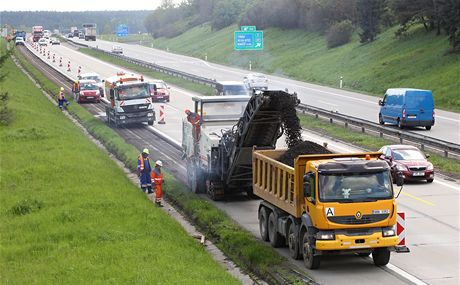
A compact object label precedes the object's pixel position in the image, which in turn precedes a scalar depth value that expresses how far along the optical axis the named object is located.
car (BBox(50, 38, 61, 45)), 160.26
